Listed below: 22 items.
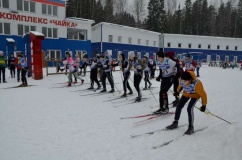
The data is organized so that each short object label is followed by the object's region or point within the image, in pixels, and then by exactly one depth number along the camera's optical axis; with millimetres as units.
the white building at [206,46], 47500
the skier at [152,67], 15502
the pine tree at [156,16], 57000
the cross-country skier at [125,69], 8516
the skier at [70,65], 11070
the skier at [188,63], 10840
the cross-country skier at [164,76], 5942
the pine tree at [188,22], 61212
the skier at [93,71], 10023
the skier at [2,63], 12247
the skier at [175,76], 6455
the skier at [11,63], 13977
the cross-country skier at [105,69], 9440
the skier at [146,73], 10934
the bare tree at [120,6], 55125
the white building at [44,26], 23734
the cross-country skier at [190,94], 4371
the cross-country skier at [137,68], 7855
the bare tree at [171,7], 61850
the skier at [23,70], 10767
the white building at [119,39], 33312
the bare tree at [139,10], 56406
